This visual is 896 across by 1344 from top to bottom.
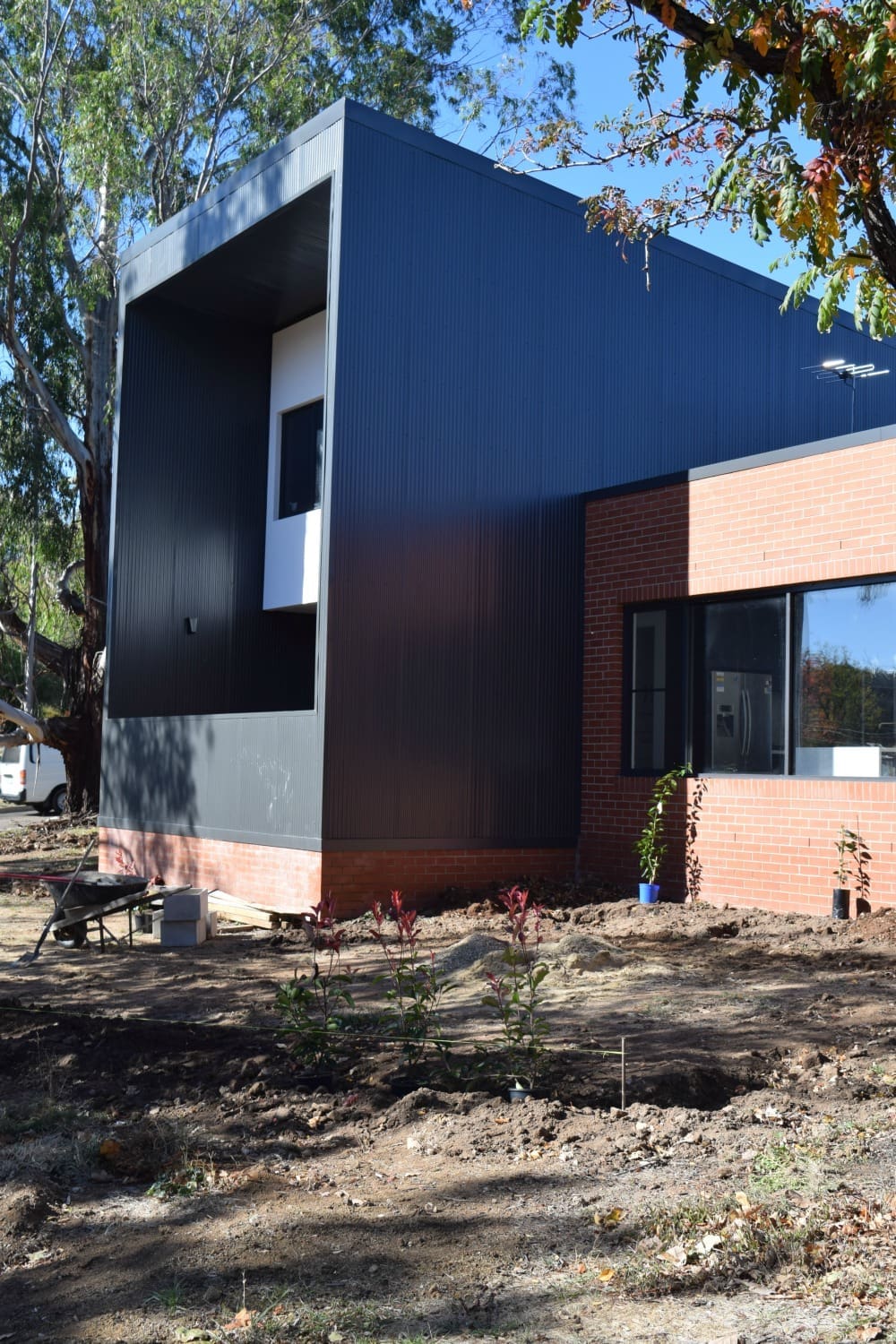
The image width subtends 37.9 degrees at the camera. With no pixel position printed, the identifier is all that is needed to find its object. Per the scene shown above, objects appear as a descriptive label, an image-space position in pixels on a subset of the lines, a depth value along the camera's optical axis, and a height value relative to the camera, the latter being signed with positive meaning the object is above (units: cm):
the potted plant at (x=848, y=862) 1134 -82
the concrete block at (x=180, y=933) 1183 -161
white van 3086 -65
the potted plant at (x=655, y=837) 1293 -72
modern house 1298 +318
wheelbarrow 1118 -127
